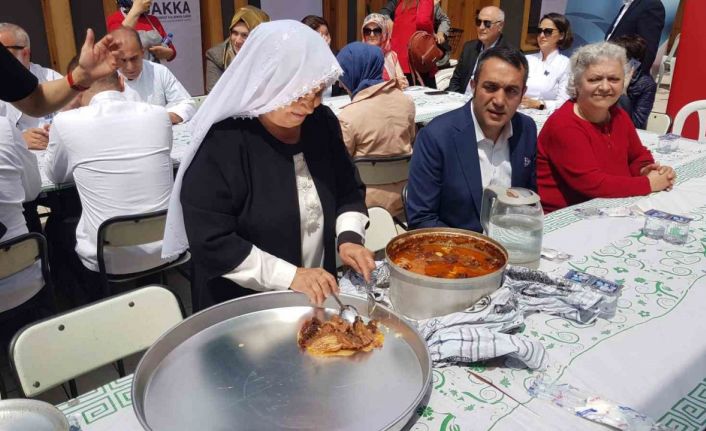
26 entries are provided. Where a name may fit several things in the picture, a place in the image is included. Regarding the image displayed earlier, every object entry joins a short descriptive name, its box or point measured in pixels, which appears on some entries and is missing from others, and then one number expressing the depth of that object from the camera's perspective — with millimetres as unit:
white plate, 1148
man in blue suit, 2479
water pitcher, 1980
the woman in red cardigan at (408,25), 7414
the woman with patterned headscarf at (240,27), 4852
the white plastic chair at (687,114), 4609
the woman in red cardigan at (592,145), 2844
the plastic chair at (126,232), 2771
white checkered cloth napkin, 1458
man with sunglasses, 6137
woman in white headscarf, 1690
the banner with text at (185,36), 6934
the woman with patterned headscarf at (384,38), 5953
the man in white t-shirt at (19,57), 3748
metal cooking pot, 1517
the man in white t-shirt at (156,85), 4141
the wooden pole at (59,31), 6141
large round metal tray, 1189
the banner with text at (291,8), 7756
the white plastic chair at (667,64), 9900
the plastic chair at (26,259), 2402
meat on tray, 1422
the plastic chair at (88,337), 1721
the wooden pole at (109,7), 6513
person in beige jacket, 3656
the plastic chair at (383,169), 3553
